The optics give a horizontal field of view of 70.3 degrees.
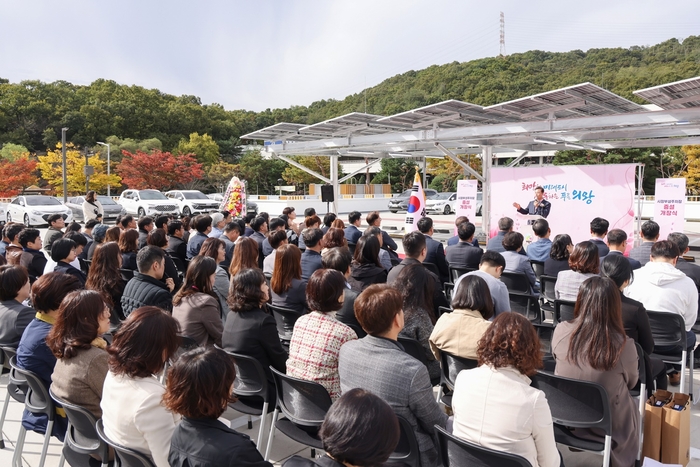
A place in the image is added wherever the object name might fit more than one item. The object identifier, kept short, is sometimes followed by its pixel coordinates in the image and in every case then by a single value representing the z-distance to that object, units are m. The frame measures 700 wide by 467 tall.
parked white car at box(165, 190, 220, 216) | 24.84
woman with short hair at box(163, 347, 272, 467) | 1.72
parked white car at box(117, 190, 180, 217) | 24.14
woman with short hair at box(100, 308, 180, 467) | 2.12
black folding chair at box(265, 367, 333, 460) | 2.64
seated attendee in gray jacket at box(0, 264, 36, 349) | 3.50
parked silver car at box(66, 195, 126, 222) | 22.97
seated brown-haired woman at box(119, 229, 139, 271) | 5.92
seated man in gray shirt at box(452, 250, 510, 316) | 4.12
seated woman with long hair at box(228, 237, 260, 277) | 4.84
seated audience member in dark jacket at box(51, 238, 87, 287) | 5.12
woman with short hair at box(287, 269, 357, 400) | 2.87
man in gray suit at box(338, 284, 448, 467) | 2.34
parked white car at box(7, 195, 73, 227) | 20.02
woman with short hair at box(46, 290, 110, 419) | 2.57
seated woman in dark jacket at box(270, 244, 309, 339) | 4.16
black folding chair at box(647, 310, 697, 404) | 3.88
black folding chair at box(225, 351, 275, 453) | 3.12
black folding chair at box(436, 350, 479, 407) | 3.07
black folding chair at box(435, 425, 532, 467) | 1.95
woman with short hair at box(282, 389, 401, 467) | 1.40
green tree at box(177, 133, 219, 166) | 50.60
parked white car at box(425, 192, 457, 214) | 27.27
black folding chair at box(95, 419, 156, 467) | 2.03
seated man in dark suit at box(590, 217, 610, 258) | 6.03
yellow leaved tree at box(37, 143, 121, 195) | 34.59
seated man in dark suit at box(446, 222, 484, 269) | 6.11
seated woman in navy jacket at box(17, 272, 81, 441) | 2.98
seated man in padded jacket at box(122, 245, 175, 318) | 4.11
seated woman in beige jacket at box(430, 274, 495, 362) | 3.11
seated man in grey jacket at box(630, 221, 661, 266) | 5.66
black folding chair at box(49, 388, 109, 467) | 2.42
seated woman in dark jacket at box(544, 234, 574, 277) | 5.68
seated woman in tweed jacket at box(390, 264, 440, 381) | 3.53
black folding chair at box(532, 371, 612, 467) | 2.57
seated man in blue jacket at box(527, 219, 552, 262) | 6.50
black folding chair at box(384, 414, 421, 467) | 2.27
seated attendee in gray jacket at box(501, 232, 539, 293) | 5.63
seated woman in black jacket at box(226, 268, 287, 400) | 3.23
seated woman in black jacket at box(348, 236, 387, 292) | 4.95
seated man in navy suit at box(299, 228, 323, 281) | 5.37
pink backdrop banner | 9.88
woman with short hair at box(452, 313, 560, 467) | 2.10
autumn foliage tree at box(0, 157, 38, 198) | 31.52
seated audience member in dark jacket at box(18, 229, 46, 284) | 5.96
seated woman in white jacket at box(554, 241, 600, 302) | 4.35
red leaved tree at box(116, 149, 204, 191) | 33.78
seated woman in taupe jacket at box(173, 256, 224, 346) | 3.67
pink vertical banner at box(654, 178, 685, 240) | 9.73
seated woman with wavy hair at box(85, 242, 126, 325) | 4.54
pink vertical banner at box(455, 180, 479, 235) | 12.28
